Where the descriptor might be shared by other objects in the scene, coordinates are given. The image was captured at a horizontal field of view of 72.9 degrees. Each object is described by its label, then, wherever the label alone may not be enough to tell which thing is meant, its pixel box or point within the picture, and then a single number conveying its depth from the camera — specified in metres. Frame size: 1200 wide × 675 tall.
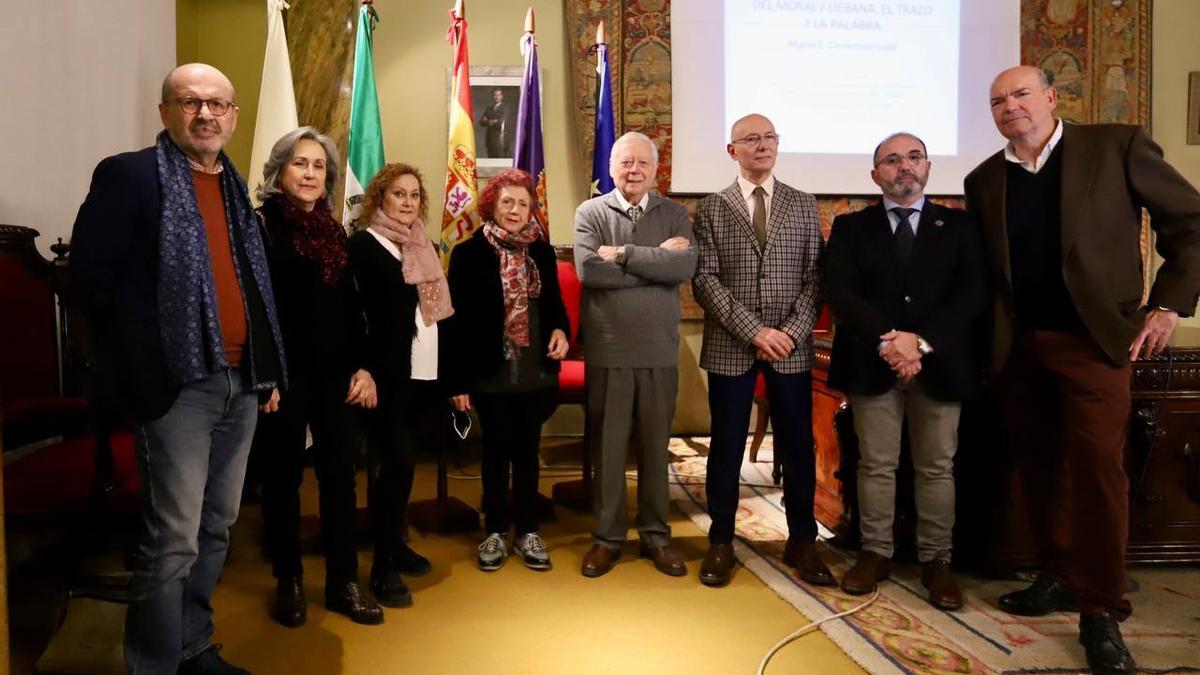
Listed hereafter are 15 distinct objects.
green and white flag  3.87
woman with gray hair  2.16
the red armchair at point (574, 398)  3.59
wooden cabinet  2.70
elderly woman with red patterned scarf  2.68
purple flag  4.18
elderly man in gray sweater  2.64
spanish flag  3.92
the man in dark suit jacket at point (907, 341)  2.43
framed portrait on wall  4.76
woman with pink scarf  2.41
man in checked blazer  2.62
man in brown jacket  2.15
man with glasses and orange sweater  1.62
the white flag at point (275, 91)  3.83
